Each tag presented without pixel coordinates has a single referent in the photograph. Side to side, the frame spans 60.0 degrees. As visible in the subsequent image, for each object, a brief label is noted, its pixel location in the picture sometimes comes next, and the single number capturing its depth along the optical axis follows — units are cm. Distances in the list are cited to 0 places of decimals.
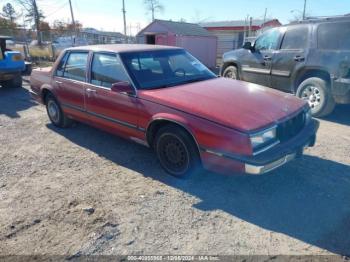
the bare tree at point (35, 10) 2805
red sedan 314
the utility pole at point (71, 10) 2674
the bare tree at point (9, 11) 4769
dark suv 588
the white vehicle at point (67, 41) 2288
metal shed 1780
